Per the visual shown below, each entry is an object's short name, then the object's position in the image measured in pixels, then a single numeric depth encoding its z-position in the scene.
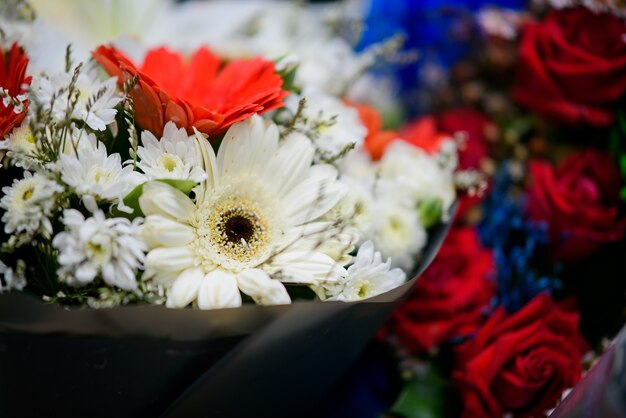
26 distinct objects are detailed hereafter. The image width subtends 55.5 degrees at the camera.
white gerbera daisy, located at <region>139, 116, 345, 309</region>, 0.50
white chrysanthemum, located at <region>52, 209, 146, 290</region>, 0.46
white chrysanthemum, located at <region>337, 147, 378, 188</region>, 0.69
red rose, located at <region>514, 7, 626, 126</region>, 0.79
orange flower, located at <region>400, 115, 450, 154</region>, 0.83
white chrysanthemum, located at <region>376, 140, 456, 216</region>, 0.71
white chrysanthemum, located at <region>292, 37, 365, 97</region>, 0.86
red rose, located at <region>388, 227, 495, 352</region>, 0.71
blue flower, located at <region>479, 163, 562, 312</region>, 0.75
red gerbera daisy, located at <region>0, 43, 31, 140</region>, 0.55
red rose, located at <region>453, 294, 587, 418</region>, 0.64
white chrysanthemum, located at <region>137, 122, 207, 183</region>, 0.52
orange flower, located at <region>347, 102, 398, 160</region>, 0.80
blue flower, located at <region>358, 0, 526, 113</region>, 0.97
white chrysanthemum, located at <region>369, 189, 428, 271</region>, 0.65
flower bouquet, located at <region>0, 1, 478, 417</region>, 0.48
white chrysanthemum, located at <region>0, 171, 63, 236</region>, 0.48
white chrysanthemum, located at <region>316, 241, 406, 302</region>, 0.53
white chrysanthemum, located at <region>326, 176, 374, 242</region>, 0.57
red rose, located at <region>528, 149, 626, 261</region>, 0.74
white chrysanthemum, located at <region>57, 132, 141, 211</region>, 0.49
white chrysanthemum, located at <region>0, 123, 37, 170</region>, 0.51
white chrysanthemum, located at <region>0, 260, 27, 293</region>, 0.47
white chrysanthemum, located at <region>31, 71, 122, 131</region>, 0.53
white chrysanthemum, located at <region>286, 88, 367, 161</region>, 0.62
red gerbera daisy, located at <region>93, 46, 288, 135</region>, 0.55
